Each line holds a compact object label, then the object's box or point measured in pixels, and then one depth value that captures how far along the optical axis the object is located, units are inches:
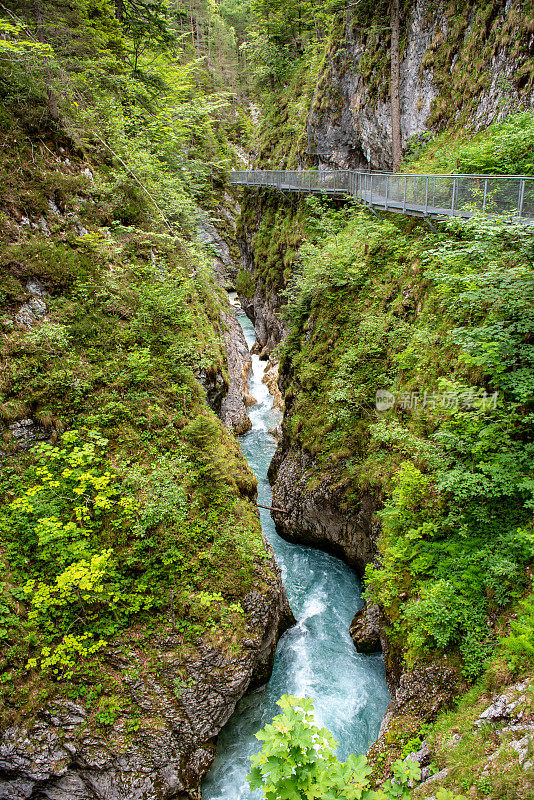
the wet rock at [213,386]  507.9
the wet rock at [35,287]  392.2
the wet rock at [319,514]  457.8
